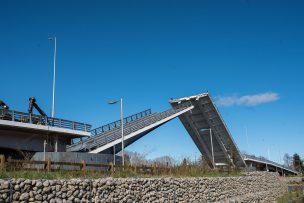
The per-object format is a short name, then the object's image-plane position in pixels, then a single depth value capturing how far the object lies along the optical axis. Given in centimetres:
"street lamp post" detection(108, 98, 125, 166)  2326
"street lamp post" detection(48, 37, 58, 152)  2497
